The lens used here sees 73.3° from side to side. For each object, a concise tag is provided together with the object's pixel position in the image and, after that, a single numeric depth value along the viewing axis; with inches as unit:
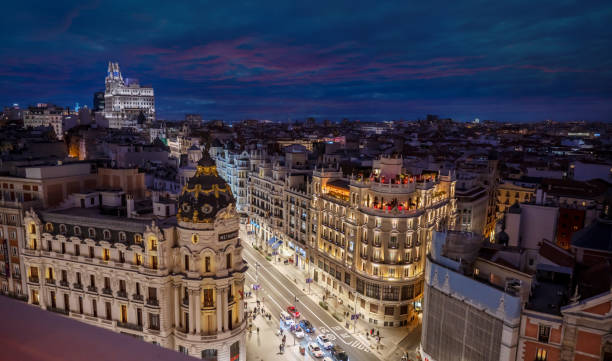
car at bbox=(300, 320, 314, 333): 2827.3
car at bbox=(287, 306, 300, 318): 3011.8
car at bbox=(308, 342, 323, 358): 2541.8
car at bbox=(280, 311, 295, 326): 2891.2
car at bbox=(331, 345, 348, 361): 2472.9
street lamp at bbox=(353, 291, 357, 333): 2959.6
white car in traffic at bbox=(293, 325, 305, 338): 2758.6
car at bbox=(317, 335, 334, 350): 2600.9
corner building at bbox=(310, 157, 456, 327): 2972.4
